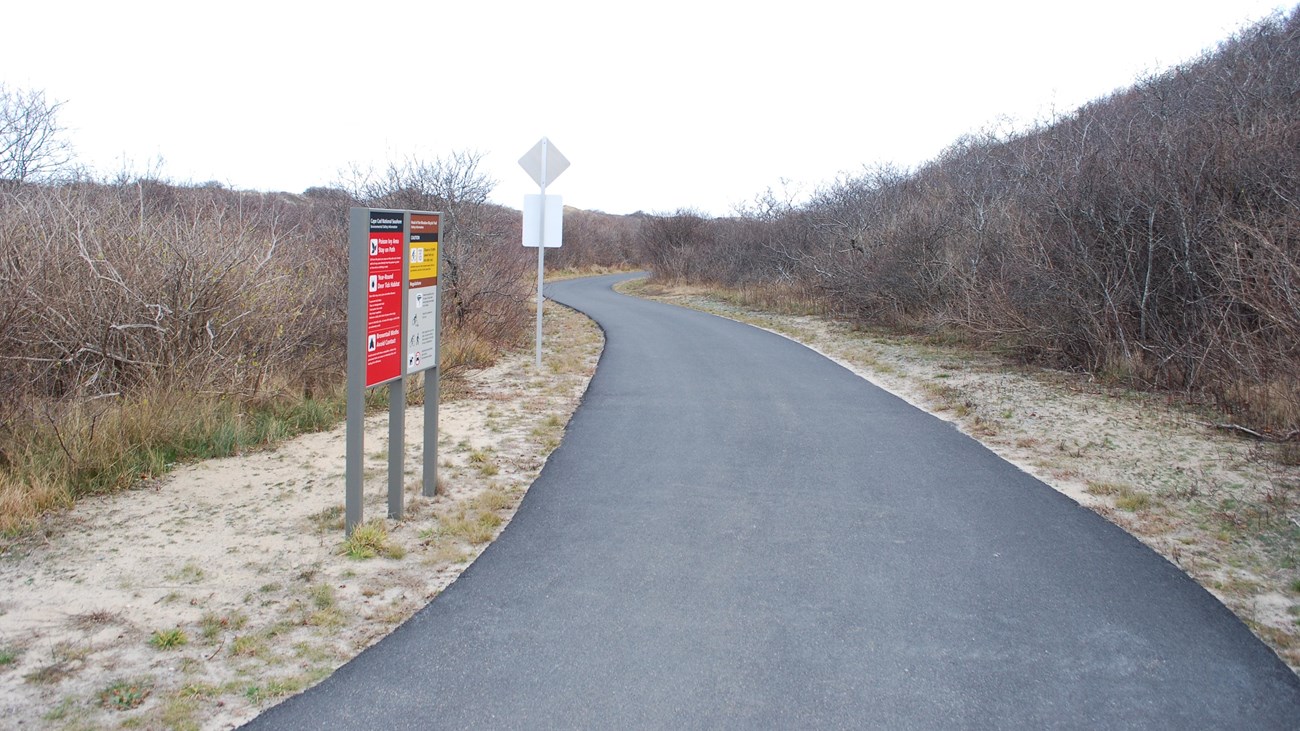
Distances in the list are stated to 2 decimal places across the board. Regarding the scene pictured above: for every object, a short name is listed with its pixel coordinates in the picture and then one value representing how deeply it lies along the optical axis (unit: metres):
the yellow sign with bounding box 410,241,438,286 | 6.28
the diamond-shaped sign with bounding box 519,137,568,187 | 14.53
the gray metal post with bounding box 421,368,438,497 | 6.78
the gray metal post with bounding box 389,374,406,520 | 6.19
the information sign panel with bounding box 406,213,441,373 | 6.27
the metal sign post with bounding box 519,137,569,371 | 14.54
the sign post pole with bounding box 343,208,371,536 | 5.53
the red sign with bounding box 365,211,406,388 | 5.72
